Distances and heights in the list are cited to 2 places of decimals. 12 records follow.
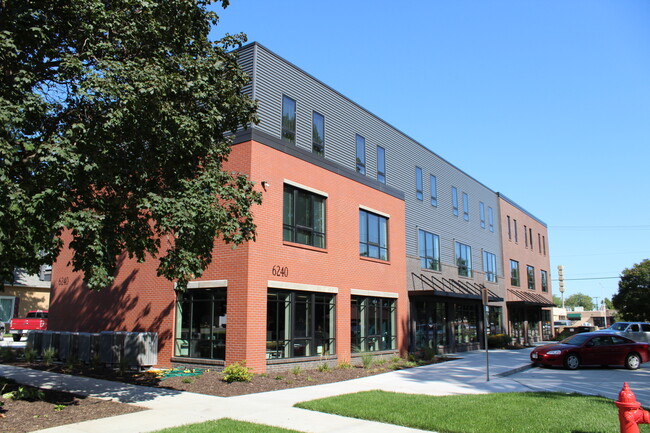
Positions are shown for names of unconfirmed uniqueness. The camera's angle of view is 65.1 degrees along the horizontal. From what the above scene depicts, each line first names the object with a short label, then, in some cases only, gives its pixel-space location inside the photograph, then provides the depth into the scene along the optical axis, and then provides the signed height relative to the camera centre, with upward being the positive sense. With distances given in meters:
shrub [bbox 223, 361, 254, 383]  13.65 -1.99
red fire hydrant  5.67 -1.27
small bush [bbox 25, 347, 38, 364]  18.36 -1.98
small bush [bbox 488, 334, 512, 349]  31.84 -2.63
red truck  33.00 -1.54
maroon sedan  19.77 -2.10
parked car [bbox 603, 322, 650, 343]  29.47 -1.89
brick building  15.95 +1.22
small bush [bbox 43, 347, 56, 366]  17.70 -1.94
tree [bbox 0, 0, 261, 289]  8.75 +3.18
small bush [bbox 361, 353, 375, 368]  18.57 -2.25
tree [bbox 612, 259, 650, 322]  52.76 +0.53
